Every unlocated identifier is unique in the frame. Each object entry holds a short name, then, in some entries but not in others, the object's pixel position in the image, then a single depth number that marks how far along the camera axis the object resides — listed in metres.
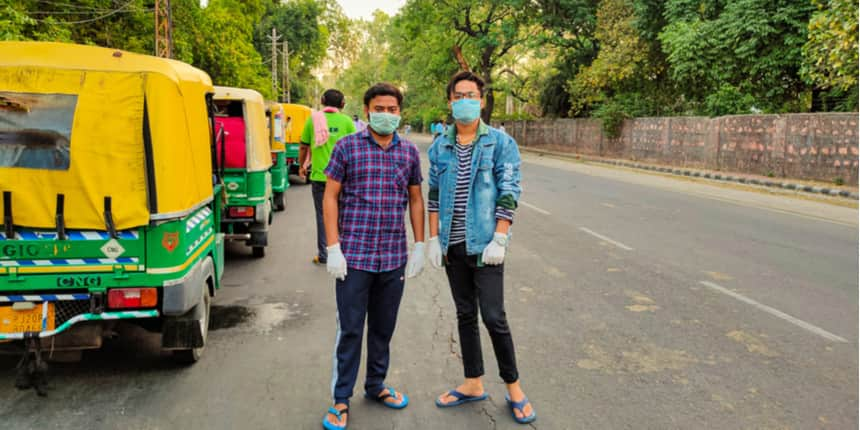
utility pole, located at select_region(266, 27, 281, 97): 46.97
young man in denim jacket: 3.77
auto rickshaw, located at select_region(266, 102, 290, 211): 12.21
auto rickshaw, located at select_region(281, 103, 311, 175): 17.89
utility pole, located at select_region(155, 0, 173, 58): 19.40
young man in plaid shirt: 3.74
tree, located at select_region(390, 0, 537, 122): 38.78
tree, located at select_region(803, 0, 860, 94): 14.95
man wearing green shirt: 7.70
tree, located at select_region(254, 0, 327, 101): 50.84
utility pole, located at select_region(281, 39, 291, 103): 49.44
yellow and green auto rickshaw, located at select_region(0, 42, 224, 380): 3.91
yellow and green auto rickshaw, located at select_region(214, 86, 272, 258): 8.07
